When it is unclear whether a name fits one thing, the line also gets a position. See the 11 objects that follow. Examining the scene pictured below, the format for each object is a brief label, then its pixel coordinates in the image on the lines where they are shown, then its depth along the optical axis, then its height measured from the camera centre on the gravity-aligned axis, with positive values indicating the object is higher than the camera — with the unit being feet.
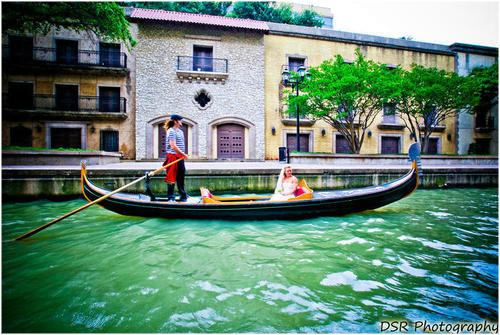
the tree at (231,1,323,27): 59.67 +40.48
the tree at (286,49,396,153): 33.55 +11.57
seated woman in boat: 14.10 -1.45
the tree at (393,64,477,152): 37.27 +12.29
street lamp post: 34.94 +13.78
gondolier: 14.33 +0.57
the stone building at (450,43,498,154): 55.77 +11.68
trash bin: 37.21 +1.45
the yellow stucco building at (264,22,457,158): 49.24 +22.69
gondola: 13.34 -2.45
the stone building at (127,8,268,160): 44.19 +16.50
